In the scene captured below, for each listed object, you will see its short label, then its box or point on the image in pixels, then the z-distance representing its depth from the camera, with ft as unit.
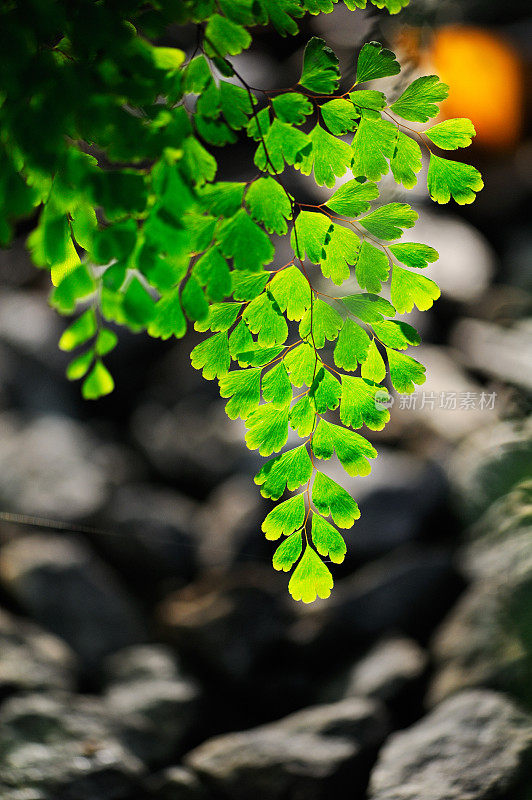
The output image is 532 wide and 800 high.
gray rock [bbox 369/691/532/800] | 11.40
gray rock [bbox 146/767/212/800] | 13.15
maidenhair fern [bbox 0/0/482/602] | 4.83
